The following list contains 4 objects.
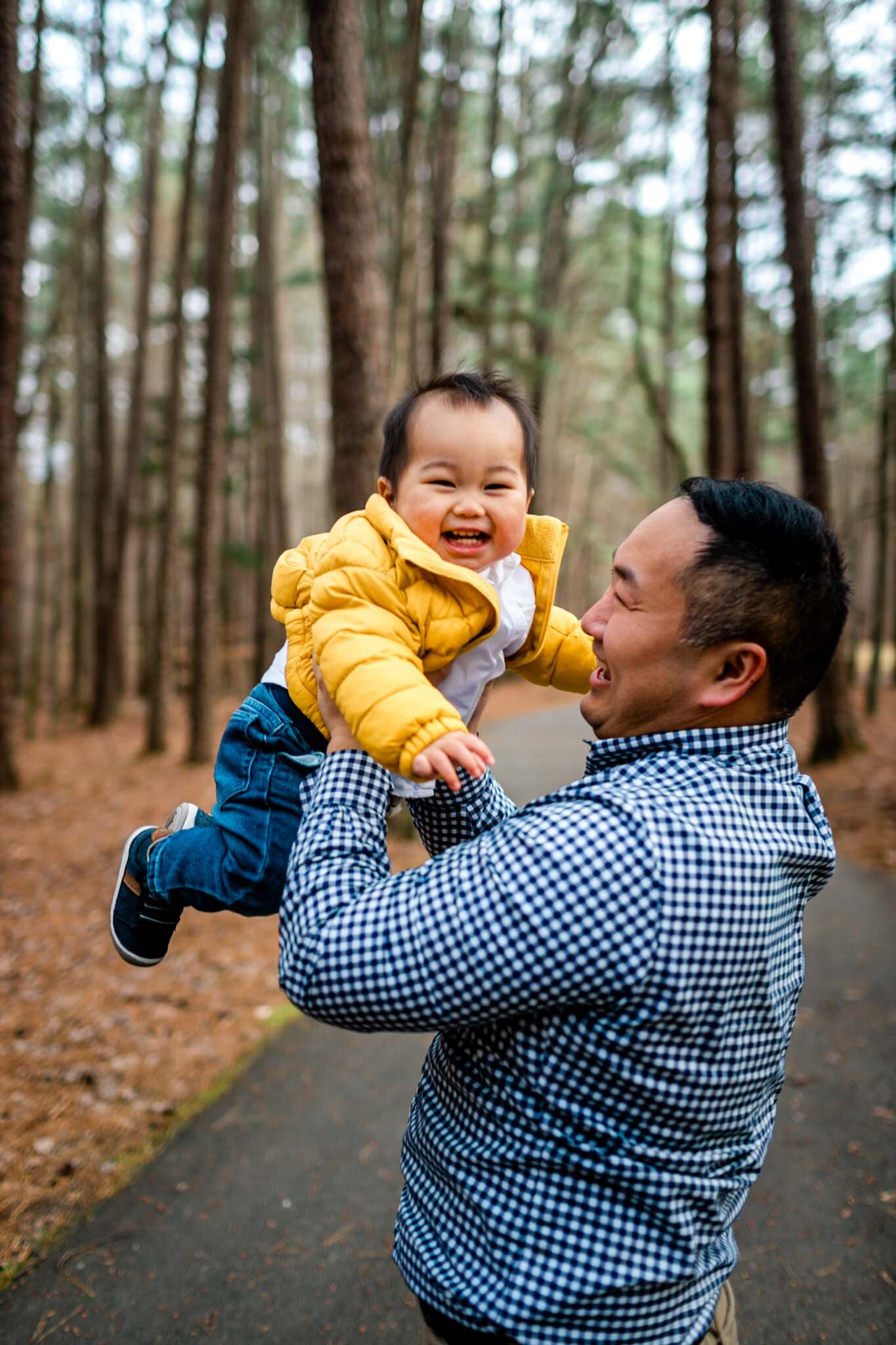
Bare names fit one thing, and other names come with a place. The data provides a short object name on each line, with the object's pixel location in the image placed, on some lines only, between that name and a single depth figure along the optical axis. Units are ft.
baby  6.67
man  4.45
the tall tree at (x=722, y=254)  35.60
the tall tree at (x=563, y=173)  55.26
